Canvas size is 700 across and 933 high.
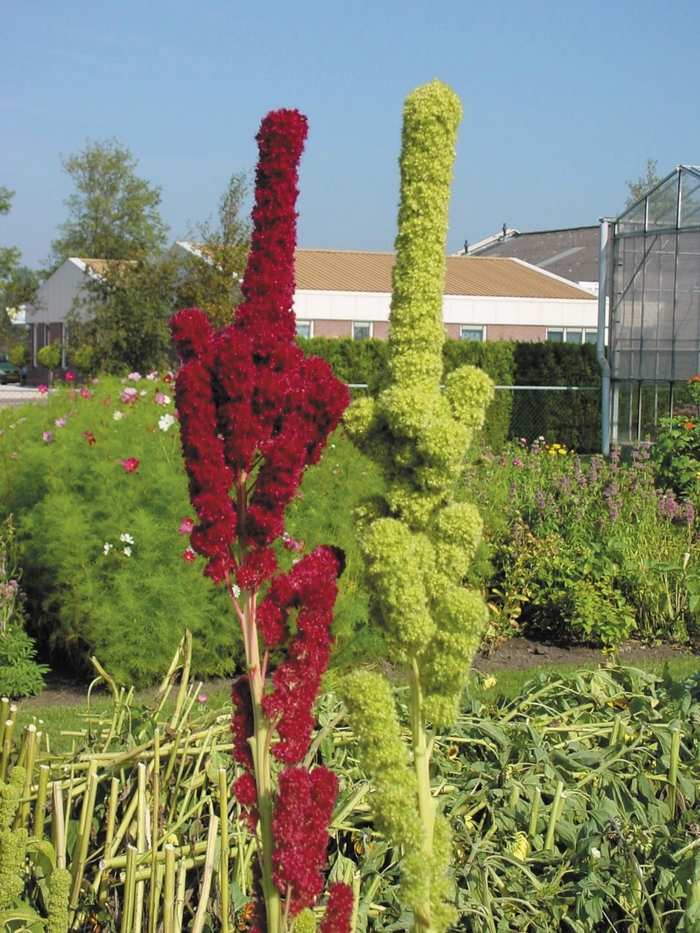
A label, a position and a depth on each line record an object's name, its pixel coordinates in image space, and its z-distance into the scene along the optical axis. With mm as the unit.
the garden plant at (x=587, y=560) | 7086
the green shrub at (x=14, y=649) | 5914
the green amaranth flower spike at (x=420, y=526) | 1710
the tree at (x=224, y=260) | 24906
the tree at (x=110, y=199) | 53938
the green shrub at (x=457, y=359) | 22641
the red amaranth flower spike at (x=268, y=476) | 1691
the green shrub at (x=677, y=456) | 10191
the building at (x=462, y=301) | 35688
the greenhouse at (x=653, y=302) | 18750
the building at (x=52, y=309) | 47569
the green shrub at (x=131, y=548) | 5836
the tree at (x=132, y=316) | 29828
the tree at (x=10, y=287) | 53000
